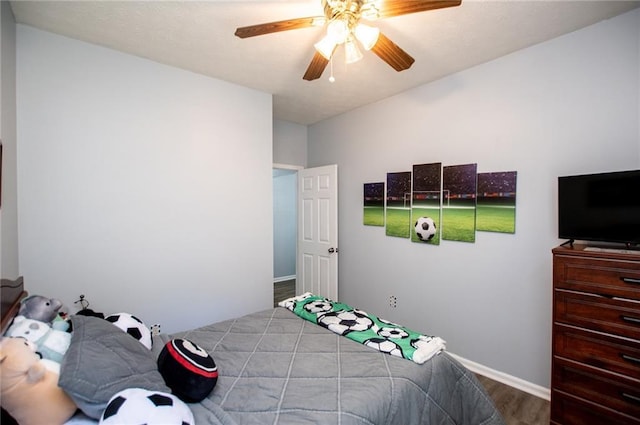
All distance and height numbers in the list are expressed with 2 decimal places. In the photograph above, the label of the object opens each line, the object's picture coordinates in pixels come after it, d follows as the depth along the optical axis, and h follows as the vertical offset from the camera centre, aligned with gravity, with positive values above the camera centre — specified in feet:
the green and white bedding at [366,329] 5.23 -2.49
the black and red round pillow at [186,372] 3.99 -2.27
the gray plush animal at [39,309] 4.17 -1.43
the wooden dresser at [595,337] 5.08 -2.36
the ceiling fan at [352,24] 4.73 +3.25
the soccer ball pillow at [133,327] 5.04 -2.06
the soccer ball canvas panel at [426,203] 9.16 +0.21
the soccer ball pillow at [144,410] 3.11 -2.20
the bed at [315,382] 3.82 -2.64
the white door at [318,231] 12.14 -0.96
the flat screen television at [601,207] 5.41 +0.04
